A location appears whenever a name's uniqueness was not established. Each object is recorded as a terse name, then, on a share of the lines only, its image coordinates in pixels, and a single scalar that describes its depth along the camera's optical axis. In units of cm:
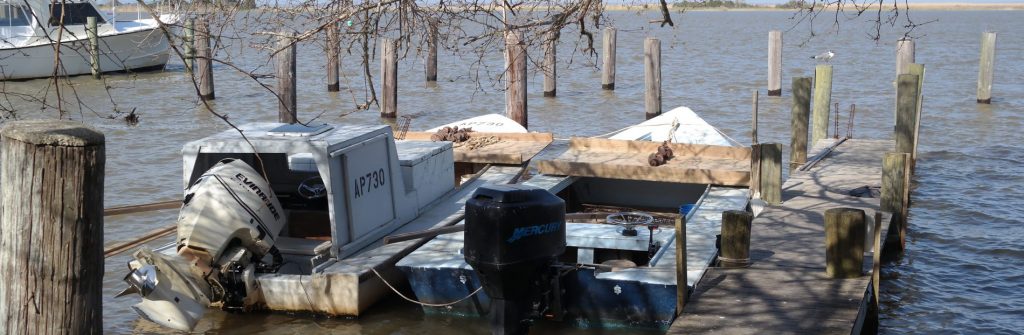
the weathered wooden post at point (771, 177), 1130
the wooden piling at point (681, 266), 780
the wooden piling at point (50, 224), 326
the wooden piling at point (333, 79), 2845
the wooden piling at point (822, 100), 1678
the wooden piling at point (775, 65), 2620
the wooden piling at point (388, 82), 2152
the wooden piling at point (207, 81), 2541
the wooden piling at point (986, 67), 2400
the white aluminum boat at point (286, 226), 866
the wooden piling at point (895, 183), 1086
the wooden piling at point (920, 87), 1596
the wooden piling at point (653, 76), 2273
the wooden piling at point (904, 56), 2044
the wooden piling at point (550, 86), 2736
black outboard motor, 709
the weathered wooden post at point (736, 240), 857
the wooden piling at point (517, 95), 1711
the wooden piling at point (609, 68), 2855
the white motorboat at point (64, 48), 2956
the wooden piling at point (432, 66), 3123
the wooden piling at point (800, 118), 1445
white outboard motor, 843
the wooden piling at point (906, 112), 1372
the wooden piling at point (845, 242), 811
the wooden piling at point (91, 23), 2852
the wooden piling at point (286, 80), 1692
